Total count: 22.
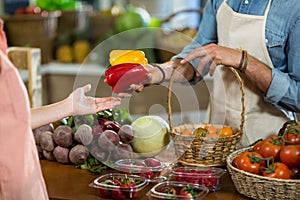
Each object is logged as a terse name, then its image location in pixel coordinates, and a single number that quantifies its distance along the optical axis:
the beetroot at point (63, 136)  2.27
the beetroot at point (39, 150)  2.36
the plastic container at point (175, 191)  1.91
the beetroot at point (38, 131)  2.35
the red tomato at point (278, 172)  1.91
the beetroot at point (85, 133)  2.21
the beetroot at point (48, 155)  2.33
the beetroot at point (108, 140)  2.19
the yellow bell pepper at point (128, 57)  2.18
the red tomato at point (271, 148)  1.98
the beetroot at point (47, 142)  2.31
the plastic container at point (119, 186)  1.96
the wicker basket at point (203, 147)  2.17
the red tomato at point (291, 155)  1.94
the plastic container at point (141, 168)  2.08
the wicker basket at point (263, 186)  1.89
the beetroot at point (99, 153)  2.21
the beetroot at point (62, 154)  2.28
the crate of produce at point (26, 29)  4.55
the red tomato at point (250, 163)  1.96
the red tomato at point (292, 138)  2.01
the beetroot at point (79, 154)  2.25
